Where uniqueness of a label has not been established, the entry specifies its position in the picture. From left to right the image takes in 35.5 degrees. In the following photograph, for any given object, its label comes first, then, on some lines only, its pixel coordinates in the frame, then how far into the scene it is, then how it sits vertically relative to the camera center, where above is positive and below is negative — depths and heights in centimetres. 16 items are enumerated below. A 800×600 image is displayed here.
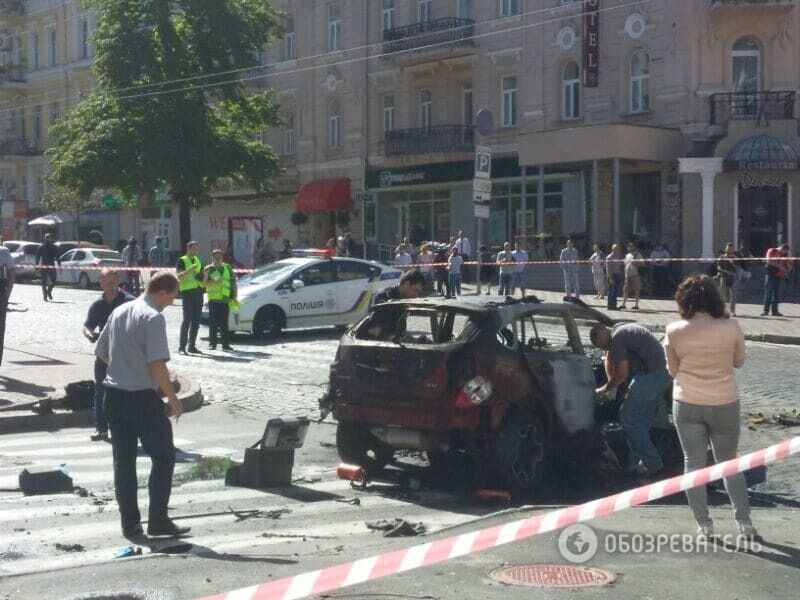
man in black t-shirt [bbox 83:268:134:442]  1266 -72
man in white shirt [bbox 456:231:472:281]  3366 -15
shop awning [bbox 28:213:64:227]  5536 +101
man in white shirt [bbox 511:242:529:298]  2941 -55
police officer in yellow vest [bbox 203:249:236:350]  2034 -78
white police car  2238 -93
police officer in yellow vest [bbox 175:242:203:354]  1981 -77
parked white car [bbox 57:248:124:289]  4059 -60
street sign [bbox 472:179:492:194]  2411 +109
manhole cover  670 -183
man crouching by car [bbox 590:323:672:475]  1021 -116
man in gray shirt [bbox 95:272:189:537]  829 -110
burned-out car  972 -116
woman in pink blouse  773 -89
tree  4194 +480
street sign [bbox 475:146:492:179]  2434 +154
